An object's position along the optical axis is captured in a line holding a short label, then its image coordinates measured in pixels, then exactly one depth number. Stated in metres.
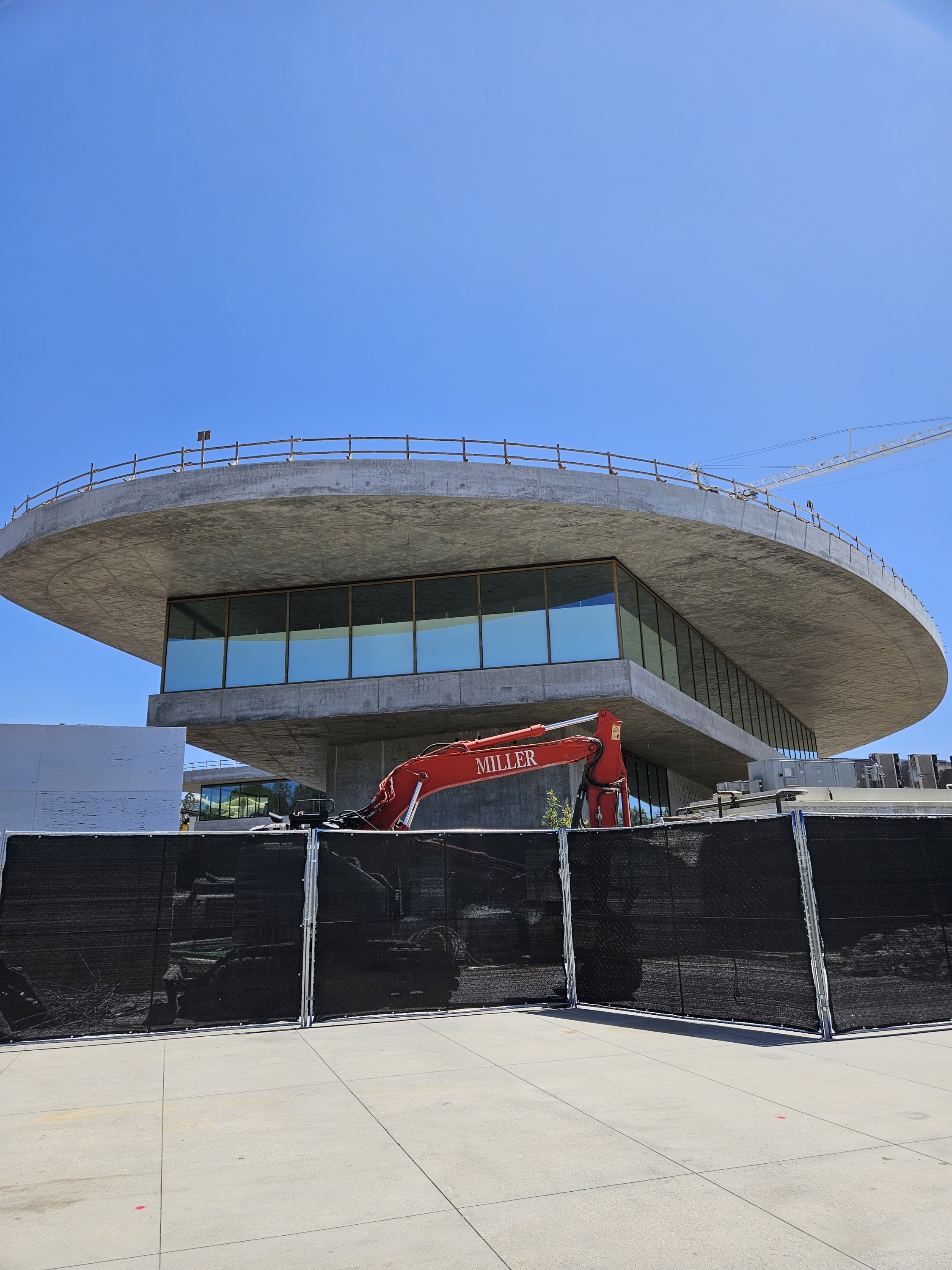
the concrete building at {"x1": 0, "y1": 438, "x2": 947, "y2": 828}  22.05
